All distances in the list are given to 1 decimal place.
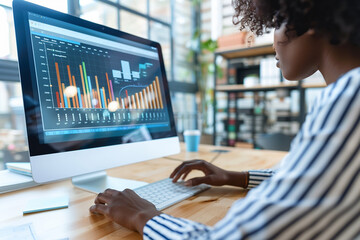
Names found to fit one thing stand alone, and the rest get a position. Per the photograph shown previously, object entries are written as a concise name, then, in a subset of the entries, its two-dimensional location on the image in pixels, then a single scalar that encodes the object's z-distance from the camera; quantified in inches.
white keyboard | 24.5
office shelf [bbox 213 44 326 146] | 110.0
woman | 11.5
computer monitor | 22.9
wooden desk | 18.9
